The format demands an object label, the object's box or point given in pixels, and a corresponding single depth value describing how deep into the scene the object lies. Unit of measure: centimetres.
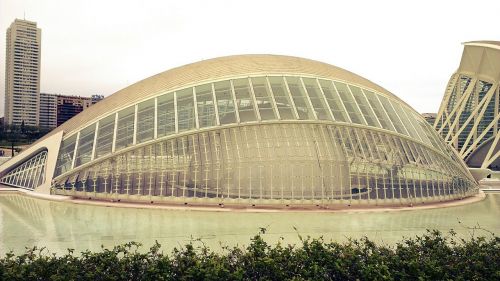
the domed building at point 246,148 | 2131
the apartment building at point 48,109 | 19225
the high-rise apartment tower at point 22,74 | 17925
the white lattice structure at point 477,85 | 4947
